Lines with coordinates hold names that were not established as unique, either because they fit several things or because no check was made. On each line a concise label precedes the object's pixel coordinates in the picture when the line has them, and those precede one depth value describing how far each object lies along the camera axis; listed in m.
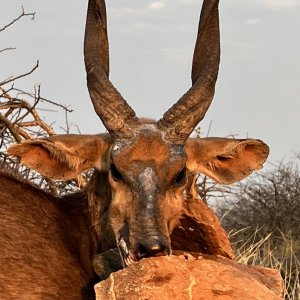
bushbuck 6.41
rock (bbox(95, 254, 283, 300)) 5.23
